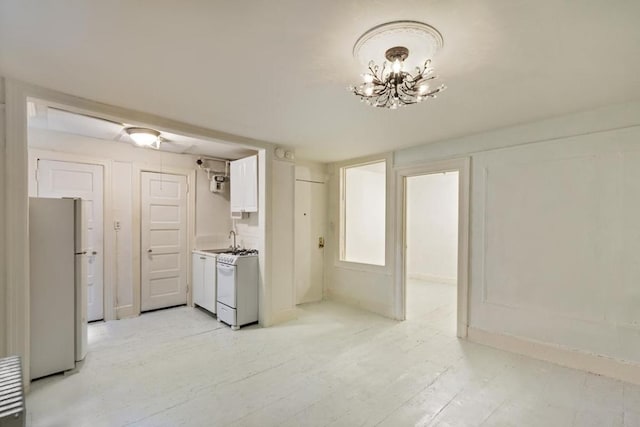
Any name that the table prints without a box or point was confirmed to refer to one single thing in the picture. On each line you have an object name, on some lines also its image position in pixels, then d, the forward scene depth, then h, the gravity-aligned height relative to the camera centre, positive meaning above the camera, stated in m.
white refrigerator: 2.48 -0.65
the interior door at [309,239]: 4.87 -0.47
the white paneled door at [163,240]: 4.32 -0.44
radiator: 1.20 -0.86
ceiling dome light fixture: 3.42 +0.92
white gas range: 3.73 -1.01
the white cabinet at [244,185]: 4.05 +0.40
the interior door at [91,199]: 3.69 +0.16
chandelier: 1.53 +0.93
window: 5.15 -0.03
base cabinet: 4.14 -1.03
